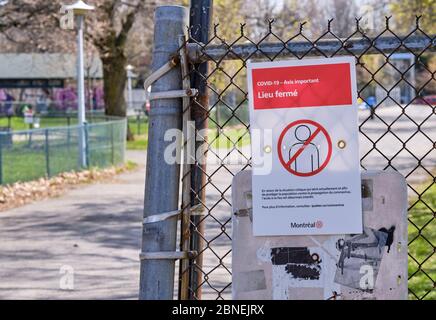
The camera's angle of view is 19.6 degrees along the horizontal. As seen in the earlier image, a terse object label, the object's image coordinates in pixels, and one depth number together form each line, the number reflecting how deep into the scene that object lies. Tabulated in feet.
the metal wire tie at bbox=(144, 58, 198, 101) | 14.65
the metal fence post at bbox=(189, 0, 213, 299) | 15.44
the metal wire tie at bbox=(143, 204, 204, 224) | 14.56
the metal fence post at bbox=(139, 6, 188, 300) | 14.60
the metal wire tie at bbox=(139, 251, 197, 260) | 14.53
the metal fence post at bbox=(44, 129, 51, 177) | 90.02
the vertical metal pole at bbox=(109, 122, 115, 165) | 111.78
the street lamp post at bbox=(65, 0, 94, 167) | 97.46
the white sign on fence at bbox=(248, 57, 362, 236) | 13.53
